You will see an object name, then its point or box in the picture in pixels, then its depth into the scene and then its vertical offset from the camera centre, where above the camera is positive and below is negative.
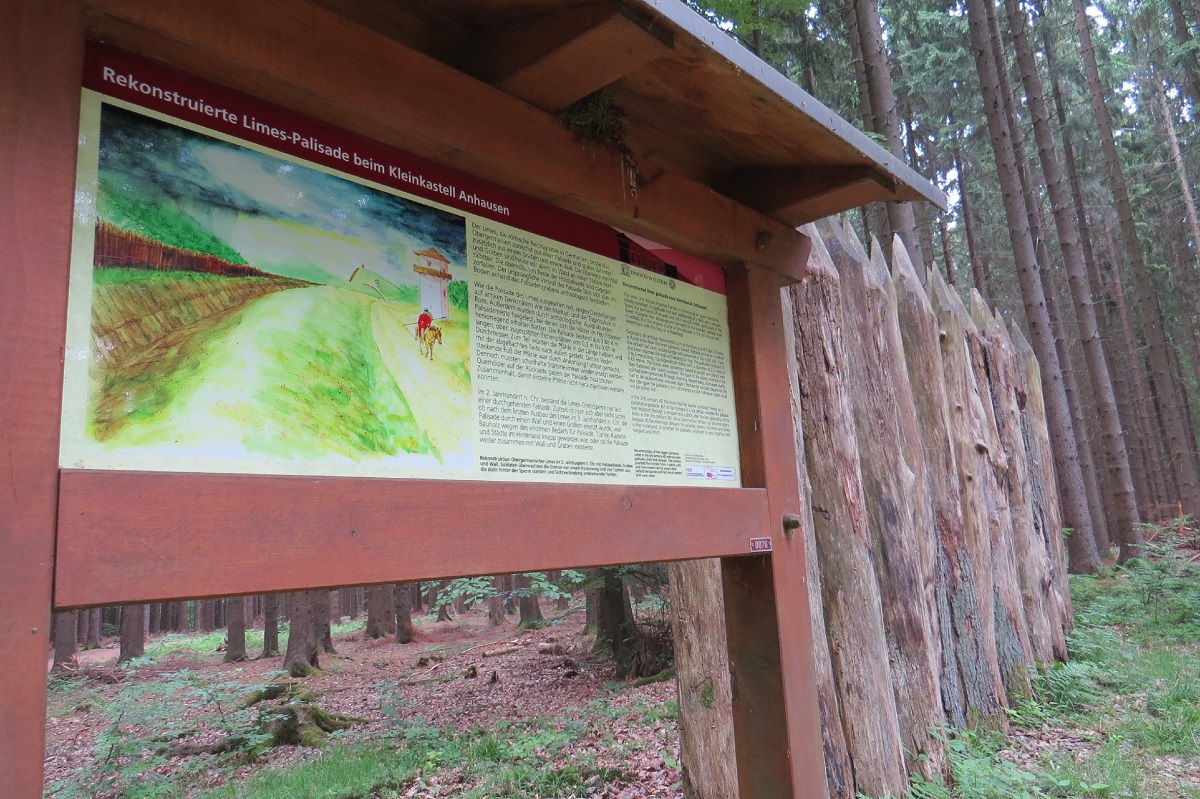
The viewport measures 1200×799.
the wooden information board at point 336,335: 1.35 +0.55
